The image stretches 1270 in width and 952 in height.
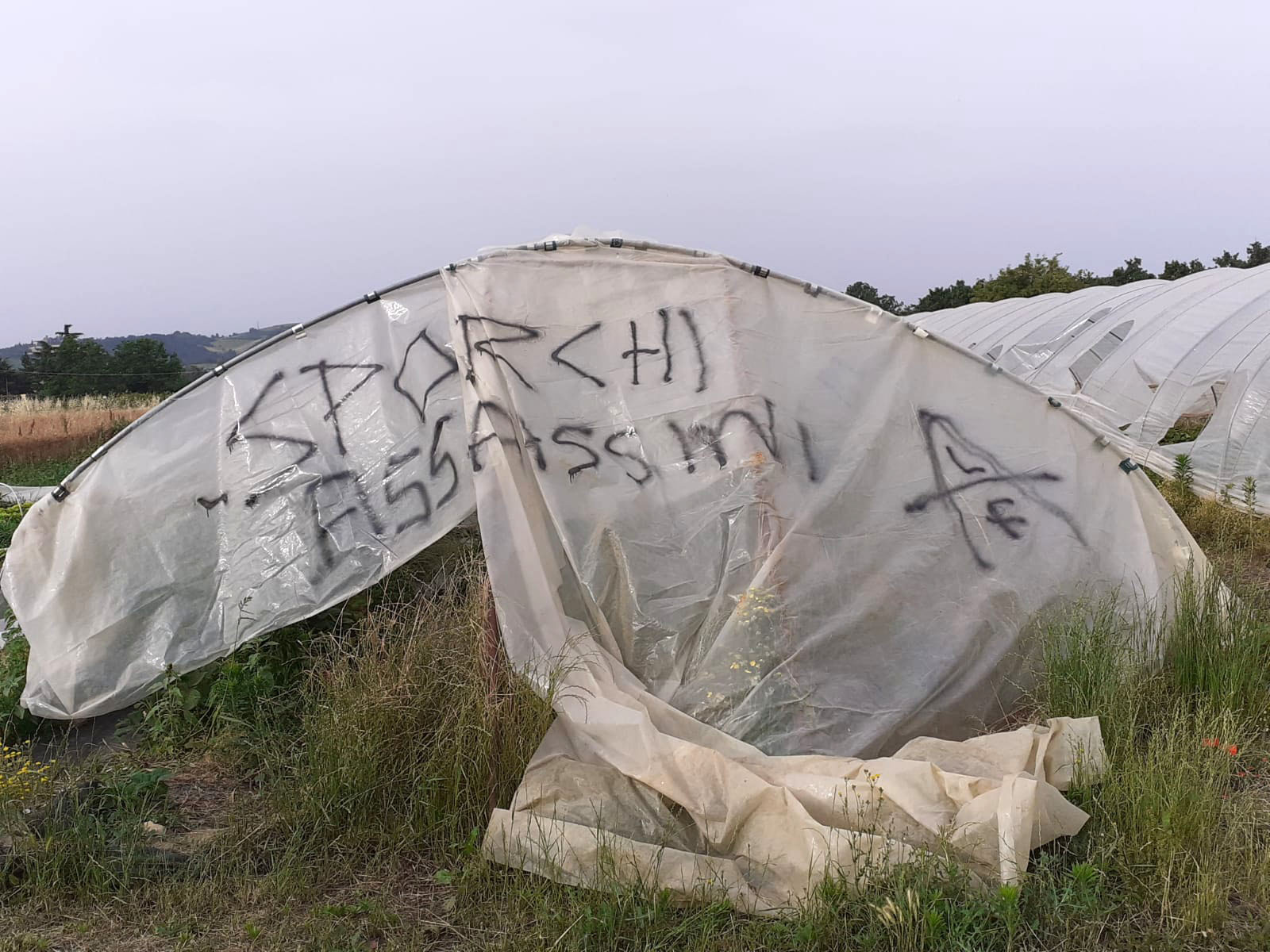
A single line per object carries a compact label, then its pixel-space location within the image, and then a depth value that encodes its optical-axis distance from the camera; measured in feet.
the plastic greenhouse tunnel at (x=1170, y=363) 32.35
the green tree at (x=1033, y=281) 100.99
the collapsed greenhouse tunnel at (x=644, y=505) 14.67
